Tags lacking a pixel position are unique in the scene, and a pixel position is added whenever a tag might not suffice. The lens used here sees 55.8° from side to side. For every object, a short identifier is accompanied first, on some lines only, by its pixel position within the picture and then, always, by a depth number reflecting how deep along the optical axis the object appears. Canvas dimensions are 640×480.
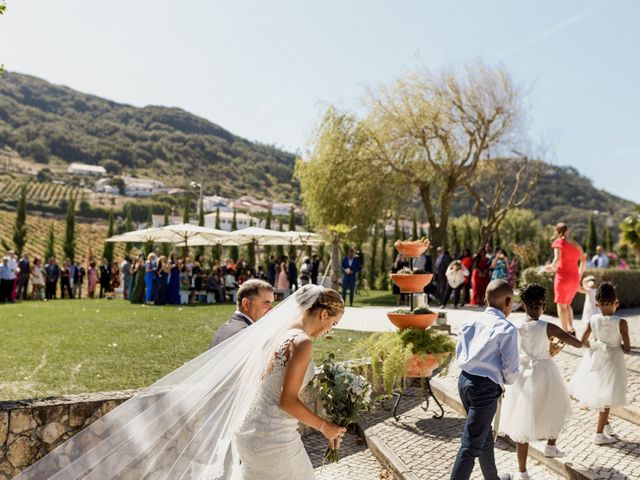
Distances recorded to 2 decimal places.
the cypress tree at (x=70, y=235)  40.12
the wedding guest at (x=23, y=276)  22.39
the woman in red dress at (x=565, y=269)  9.49
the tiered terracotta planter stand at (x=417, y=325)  7.07
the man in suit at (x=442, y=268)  19.09
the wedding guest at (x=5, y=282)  20.62
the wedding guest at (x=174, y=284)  20.97
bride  3.56
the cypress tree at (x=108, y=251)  38.57
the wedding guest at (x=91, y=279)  25.86
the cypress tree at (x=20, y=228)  37.53
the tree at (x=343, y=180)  25.92
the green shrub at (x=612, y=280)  14.35
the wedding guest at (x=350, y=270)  20.50
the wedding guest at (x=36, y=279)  22.86
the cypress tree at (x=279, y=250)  42.31
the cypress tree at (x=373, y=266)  37.95
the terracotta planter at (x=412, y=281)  7.63
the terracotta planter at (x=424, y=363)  7.02
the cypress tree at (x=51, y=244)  38.67
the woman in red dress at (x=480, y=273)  18.19
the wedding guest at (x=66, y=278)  24.95
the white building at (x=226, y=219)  76.50
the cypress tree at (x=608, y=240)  53.03
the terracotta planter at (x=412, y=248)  7.75
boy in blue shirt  4.49
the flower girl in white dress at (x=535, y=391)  5.07
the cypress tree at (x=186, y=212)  43.74
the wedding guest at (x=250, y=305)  5.17
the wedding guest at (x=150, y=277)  20.73
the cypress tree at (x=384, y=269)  36.54
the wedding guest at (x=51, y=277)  23.91
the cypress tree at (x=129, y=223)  46.35
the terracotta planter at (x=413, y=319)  7.25
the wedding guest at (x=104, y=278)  25.89
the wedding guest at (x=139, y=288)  20.84
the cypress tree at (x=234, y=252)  46.08
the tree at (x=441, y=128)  25.31
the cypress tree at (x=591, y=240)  51.97
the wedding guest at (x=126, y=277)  25.27
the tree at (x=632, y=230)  25.22
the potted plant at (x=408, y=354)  6.92
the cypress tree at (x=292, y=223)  44.47
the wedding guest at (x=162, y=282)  20.44
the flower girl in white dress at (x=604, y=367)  5.64
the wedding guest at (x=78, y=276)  26.22
